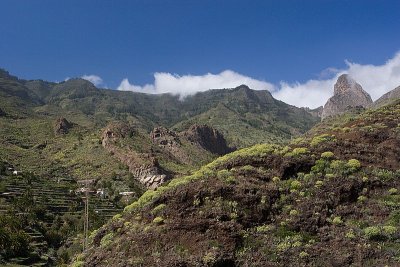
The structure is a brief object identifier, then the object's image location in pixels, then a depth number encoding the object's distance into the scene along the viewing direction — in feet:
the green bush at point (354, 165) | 67.73
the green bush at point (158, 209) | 66.59
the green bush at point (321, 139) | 76.75
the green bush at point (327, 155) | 71.67
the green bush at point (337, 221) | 58.90
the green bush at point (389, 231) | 54.70
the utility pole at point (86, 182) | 364.99
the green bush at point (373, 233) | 54.90
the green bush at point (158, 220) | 63.72
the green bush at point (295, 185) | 66.59
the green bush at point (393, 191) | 62.64
